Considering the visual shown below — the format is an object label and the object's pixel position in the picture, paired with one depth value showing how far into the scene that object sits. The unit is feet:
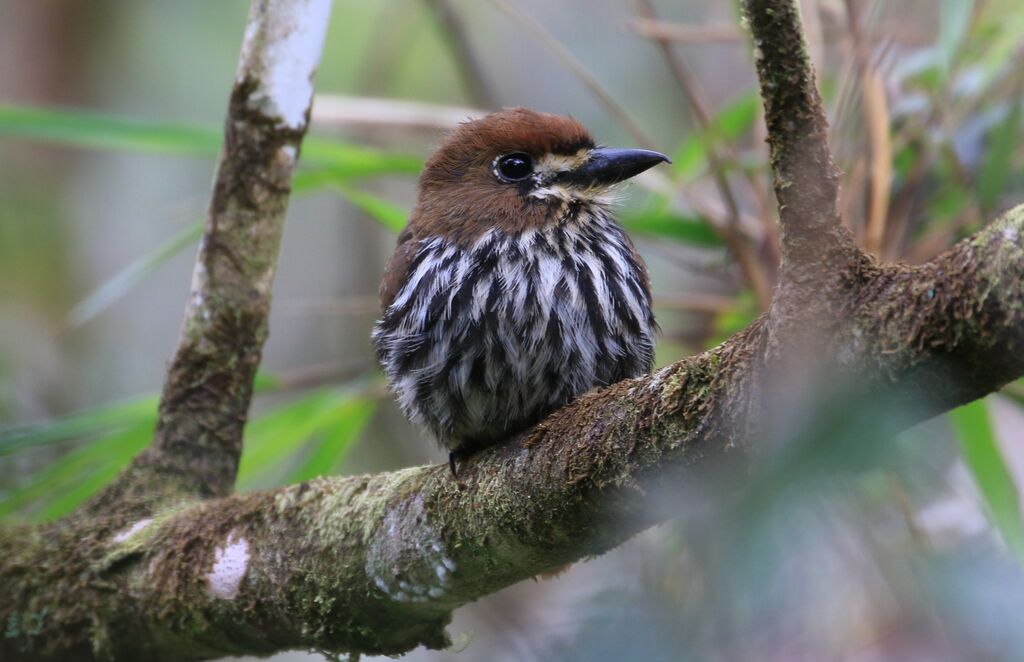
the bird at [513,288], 14.06
